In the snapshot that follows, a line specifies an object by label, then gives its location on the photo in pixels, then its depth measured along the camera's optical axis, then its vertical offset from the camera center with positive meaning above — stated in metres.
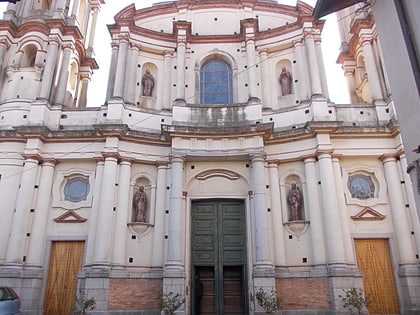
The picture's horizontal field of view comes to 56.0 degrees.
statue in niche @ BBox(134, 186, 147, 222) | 15.18 +3.73
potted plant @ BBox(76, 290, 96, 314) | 12.79 +0.18
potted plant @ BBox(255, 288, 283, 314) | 12.66 +0.22
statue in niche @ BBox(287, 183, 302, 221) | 15.08 +3.74
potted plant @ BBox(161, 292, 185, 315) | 12.59 +0.19
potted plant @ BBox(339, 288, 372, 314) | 12.67 +0.20
